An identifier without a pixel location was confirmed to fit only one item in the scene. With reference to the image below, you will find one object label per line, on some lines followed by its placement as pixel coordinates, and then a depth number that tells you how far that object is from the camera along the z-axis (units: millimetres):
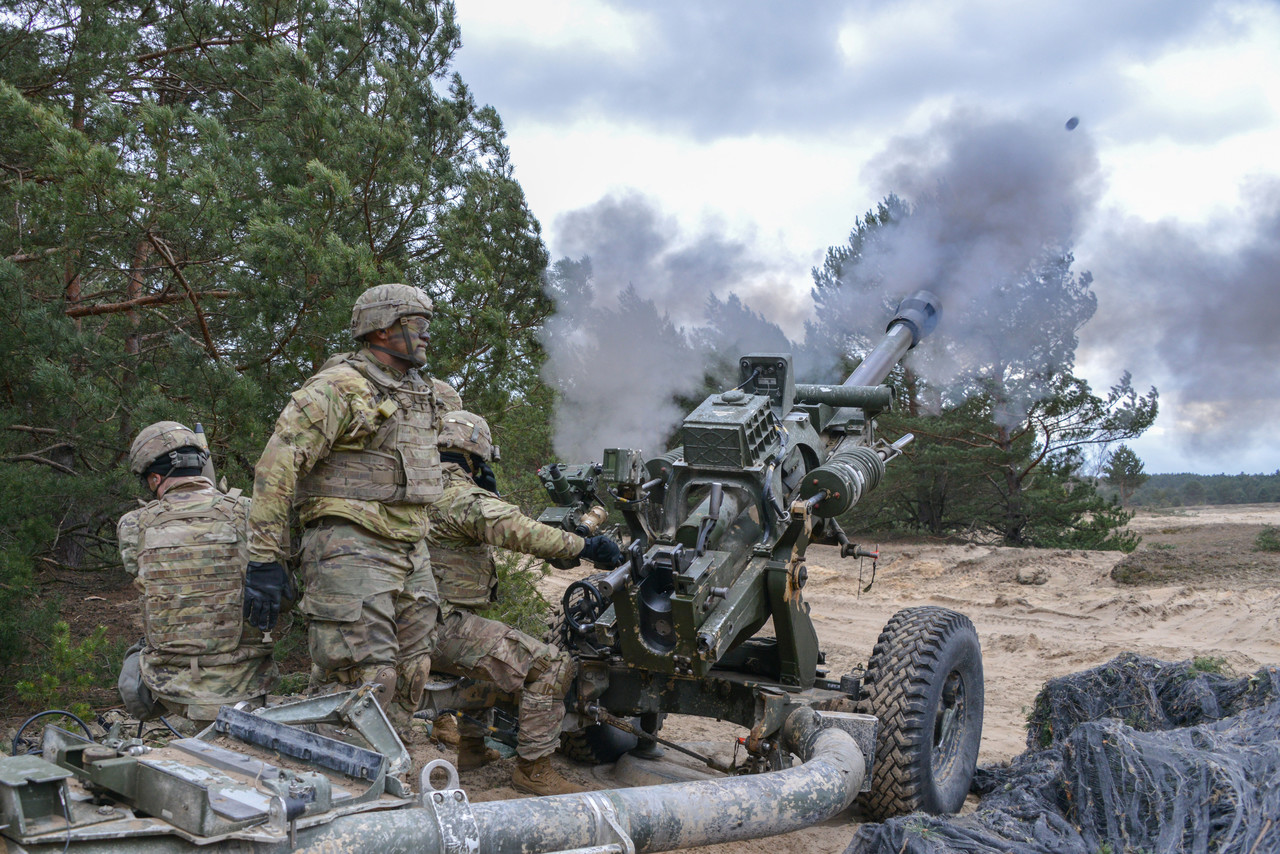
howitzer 4502
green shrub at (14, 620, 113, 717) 4766
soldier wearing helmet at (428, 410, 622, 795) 4543
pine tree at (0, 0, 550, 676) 5562
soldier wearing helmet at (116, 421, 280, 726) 3918
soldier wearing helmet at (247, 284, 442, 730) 3744
